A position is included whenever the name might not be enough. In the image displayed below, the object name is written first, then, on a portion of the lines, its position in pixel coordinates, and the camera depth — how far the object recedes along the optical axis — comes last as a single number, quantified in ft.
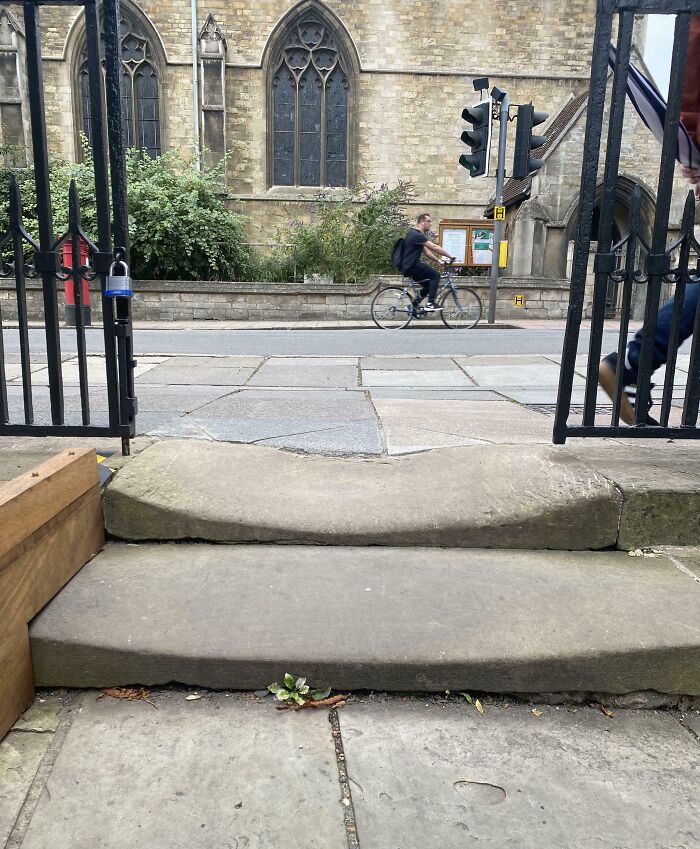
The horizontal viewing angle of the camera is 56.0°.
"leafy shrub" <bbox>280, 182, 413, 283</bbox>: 54.24
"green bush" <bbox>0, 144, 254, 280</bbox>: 48.65
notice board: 60.23
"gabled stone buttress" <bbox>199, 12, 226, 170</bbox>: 63.21
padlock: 7.74
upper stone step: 7.09
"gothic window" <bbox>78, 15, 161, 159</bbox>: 65.82
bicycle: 40.01
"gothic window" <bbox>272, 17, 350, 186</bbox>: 67.36
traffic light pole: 38.11
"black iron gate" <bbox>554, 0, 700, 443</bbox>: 7.66
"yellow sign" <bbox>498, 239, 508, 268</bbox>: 50.72
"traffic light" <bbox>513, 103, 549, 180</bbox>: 33.88
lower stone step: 5.57
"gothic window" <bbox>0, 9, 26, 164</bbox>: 62.34
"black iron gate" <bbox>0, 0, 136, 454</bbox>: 7.58
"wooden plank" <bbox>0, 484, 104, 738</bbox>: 5.26
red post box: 38.14
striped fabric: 8.21
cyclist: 37.88
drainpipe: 64.54
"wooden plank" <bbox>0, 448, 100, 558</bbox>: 5.36
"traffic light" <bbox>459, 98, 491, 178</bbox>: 35.60
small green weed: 5.49
